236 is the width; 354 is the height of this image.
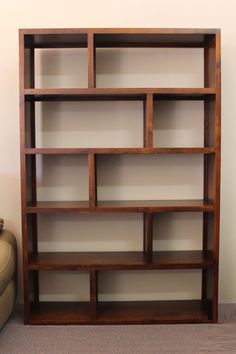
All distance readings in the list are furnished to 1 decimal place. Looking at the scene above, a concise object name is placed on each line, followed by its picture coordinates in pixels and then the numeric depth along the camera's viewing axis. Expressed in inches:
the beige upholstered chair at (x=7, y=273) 59.1
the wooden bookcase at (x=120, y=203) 62.2
